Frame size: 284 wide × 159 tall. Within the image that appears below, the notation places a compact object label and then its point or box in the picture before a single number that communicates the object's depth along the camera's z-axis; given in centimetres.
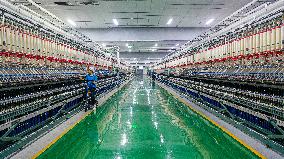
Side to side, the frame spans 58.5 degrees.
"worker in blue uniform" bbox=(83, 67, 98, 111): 879
